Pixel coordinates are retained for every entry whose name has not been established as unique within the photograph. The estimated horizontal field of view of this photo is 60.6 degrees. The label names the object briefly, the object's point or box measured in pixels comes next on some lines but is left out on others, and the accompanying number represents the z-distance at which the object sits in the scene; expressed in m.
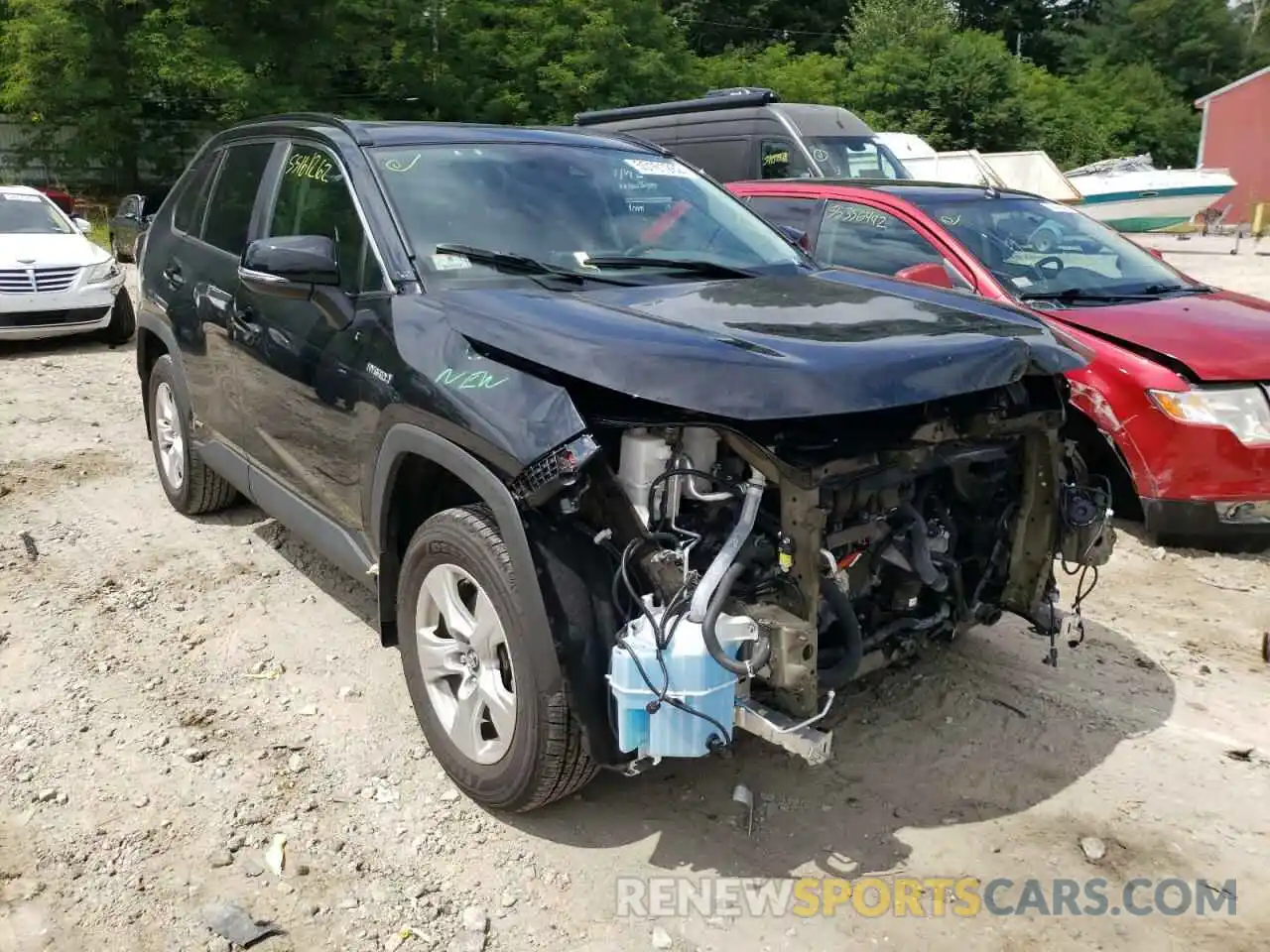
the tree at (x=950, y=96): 35.22
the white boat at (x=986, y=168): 14.96
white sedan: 9.95
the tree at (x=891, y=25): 39.56
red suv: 4.93
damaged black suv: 2.68
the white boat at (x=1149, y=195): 21.91
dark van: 11.70
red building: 37.56
